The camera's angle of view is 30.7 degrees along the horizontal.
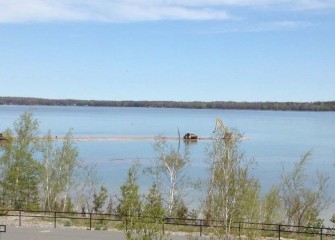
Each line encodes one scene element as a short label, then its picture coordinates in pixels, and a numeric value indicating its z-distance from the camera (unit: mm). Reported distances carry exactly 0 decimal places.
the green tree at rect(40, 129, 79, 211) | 50094
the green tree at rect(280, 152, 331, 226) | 41188
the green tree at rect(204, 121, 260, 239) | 26203
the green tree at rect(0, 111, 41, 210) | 46531
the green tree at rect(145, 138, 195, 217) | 44875
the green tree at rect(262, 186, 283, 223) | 41500
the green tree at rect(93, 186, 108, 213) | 44250
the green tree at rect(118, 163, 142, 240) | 18031
